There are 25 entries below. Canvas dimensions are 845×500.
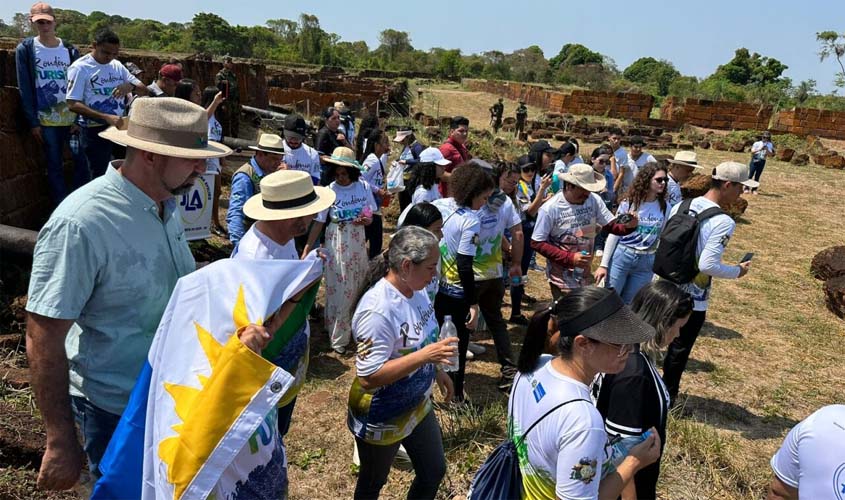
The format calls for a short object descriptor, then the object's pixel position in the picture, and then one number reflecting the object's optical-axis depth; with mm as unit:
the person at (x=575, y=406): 1825
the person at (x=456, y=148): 6755
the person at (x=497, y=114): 23306
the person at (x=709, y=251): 4156
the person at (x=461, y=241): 4188
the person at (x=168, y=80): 6133
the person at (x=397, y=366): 2564
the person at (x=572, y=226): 4722
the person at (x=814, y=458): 1940
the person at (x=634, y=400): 2242
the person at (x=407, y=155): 7289
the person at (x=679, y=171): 6156
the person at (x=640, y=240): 4957
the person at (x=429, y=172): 5846
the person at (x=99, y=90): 5188
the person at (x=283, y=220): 2916
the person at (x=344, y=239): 5082
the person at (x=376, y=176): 6309
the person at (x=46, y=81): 5055
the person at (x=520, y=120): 21938
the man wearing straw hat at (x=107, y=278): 1794
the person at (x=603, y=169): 7508
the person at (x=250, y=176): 4441
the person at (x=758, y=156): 15281
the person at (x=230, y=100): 9250
